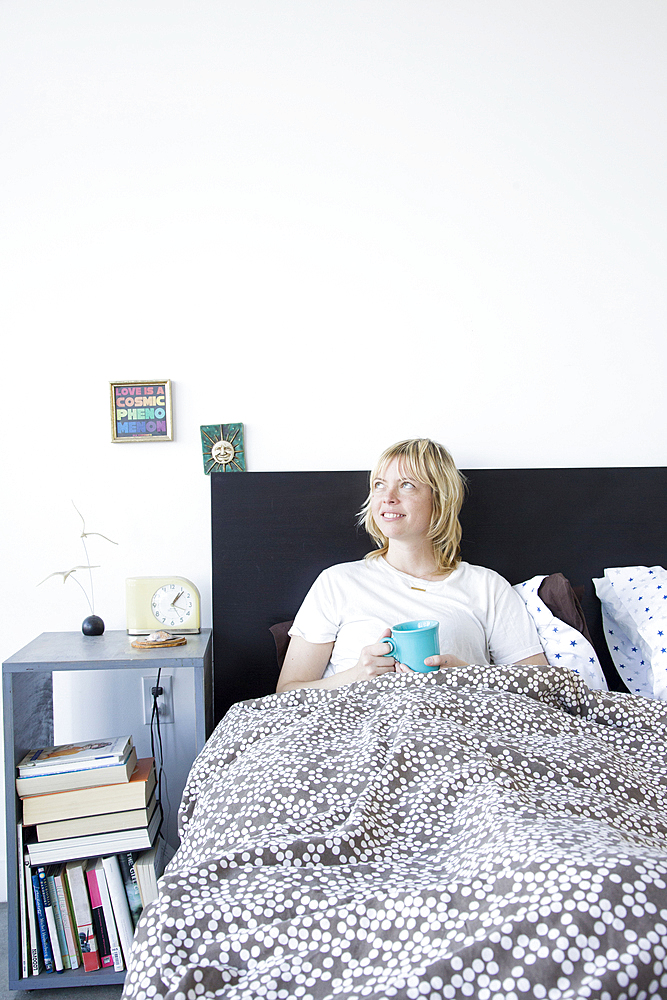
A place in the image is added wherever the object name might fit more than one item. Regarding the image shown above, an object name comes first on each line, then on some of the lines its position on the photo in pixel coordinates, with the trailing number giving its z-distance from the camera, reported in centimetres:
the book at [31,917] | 157
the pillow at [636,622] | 178
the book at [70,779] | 157
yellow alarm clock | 190
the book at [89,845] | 155
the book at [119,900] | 158
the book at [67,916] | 158
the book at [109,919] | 158
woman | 177
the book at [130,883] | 160
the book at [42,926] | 157
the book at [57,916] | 158
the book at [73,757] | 159
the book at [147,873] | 160
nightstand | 157
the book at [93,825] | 156
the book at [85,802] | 156
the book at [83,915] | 157
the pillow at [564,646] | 171
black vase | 188
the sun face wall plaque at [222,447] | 203
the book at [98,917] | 158
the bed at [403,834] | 61
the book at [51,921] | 157
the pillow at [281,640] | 189
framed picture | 201
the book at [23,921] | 156
